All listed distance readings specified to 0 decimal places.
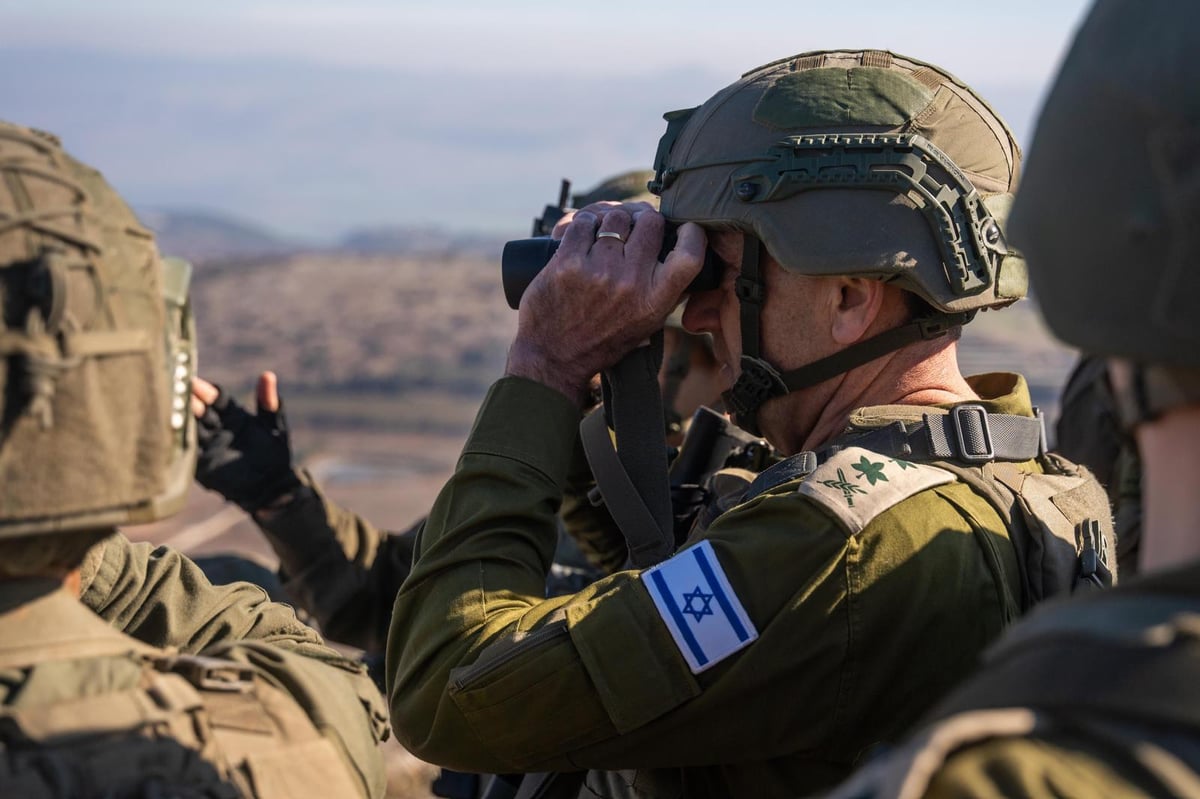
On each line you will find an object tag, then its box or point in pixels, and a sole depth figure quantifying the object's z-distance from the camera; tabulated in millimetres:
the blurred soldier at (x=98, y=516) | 1797
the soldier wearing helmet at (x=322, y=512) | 4848
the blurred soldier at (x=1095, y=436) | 5113
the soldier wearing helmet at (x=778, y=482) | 2545
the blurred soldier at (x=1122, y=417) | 1446
